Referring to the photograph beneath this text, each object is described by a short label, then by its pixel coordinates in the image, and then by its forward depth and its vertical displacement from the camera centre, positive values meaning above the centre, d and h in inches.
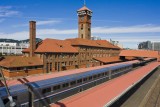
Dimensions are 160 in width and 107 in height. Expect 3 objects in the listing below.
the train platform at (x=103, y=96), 597.0 -167.2
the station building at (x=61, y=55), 1566.8 -81.7
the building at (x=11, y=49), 5495.6 -61.5
